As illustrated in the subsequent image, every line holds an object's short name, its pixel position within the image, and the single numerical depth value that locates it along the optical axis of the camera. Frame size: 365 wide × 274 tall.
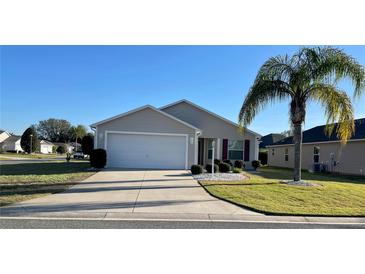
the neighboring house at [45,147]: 80.55
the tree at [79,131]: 92.00
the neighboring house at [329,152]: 21.03
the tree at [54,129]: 106.72
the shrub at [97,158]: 17.48
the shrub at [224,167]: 16.92
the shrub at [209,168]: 16.31
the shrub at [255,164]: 22.38
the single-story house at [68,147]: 85.31
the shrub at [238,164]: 20.77
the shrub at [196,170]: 15.62
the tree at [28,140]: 60.11
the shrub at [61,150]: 82.19
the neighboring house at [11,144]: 73.75
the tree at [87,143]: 44.93
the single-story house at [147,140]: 18.83
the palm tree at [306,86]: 11.73
